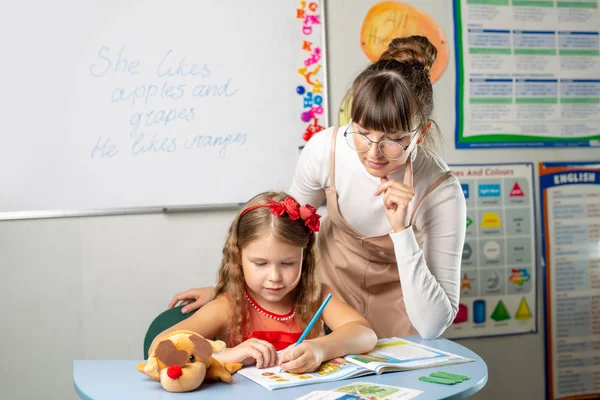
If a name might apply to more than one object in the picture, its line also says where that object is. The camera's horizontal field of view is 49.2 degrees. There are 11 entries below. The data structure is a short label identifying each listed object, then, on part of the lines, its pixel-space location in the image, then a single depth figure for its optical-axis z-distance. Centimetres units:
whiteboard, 212
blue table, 107
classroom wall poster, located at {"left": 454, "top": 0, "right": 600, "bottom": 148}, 254
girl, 145
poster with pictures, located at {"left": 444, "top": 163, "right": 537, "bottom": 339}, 258
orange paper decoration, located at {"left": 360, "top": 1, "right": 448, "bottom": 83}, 242
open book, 113
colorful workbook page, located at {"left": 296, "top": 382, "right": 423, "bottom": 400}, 104
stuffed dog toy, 107
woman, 140
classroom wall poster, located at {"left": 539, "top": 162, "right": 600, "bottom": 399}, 267
